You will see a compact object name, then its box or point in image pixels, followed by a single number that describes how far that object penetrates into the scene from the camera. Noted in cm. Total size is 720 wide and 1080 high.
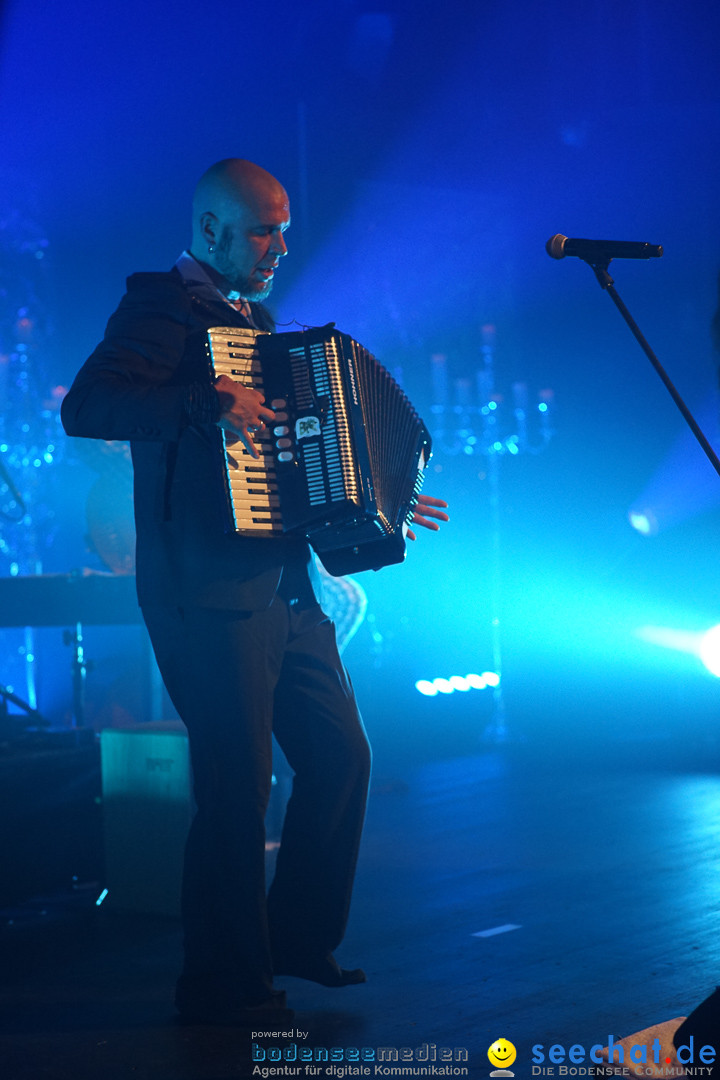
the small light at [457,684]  737
